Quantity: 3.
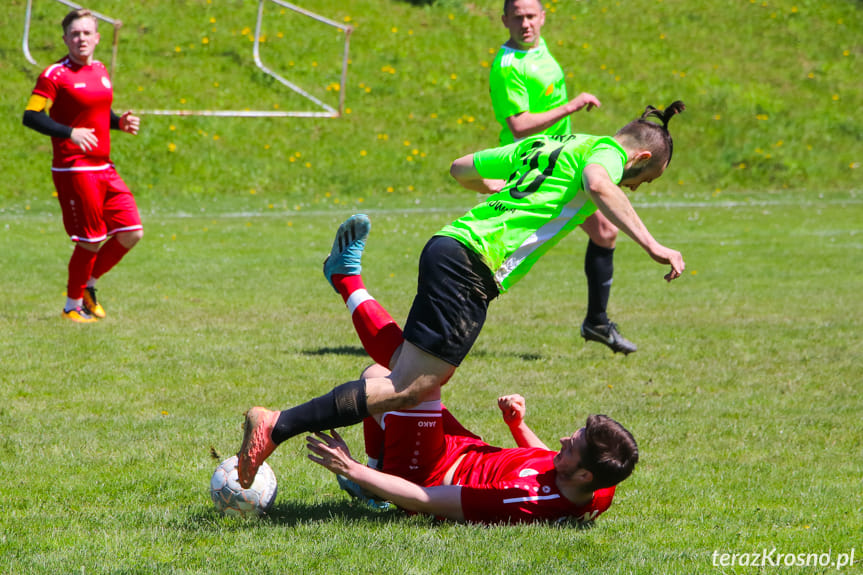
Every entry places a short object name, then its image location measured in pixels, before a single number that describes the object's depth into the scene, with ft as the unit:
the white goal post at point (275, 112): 137.90
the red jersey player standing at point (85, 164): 58.85
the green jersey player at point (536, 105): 53.62
